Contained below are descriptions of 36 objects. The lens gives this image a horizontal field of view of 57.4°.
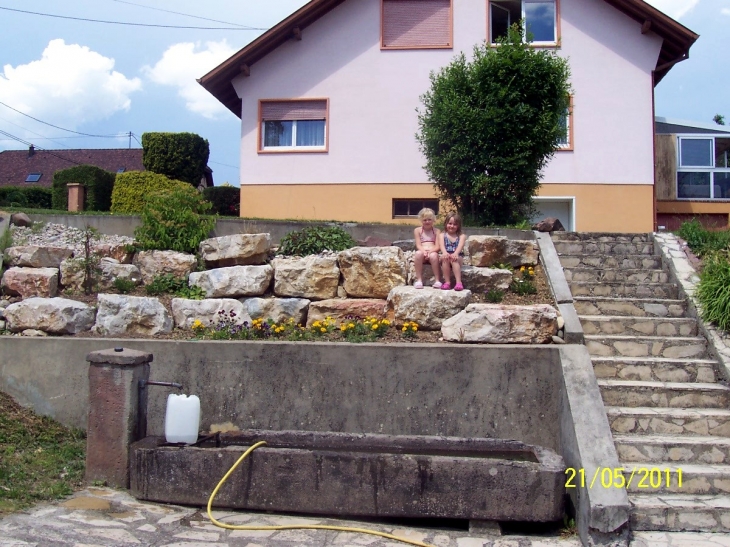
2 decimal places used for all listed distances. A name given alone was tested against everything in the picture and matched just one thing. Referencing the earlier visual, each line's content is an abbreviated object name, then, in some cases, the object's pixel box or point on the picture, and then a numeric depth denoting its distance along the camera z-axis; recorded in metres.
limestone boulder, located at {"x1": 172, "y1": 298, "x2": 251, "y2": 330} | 7.39
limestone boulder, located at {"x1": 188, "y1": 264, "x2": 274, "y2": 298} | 7.73
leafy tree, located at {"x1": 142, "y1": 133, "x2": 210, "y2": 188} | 15.76
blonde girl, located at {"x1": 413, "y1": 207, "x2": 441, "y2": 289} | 7.30
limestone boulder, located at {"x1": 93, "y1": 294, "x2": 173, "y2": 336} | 7.29
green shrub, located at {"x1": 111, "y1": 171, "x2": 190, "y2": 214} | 13.52
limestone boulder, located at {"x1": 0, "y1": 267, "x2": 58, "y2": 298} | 7.88
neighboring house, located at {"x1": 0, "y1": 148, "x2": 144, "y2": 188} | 35.19
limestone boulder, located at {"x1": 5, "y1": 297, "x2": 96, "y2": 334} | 7.19
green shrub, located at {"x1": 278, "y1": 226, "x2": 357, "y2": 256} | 8.38
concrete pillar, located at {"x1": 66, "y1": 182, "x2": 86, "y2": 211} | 14.12
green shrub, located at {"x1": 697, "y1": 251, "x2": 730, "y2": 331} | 6.61
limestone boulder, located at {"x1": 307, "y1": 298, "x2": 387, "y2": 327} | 7.43
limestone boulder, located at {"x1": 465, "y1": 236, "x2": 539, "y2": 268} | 8.16
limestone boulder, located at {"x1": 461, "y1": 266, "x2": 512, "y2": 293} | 7.68
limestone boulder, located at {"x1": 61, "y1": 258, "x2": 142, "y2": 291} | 8.12
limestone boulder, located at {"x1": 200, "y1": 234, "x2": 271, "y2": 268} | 8.05
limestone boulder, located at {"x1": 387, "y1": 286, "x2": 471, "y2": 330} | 6.90
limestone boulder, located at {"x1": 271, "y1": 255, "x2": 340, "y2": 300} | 7.75
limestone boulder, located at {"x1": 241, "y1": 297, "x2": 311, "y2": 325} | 7.57
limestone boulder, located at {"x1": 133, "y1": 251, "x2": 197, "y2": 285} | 8.20
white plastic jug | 5.21
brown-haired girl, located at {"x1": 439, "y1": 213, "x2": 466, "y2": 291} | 7.26
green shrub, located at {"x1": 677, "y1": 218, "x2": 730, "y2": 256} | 8.16
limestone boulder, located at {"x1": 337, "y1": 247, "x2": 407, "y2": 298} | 7.62
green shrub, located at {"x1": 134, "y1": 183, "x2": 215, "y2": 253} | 8.46
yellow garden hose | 4.61
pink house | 14.96
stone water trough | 4.70
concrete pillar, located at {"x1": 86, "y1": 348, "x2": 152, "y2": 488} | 5.28
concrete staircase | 5.02
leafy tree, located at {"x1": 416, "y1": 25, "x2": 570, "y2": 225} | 10.67
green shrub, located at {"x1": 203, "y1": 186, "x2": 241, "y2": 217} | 15.80
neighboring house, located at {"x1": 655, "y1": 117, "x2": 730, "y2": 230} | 16.77
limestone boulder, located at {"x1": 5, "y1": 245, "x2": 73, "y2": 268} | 8.16
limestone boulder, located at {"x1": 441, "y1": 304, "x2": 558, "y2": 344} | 6.39
